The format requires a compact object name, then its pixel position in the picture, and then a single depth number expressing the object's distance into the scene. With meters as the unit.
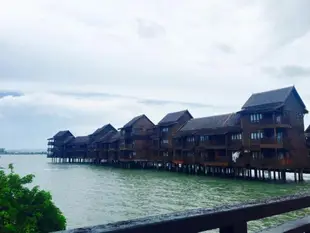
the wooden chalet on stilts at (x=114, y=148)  76.00
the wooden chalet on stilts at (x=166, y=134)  59.48
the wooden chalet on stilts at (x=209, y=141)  42.41
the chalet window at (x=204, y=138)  46.84
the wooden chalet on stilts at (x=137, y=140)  66.75
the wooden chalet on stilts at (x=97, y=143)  85.25
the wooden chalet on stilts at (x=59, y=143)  101.30
